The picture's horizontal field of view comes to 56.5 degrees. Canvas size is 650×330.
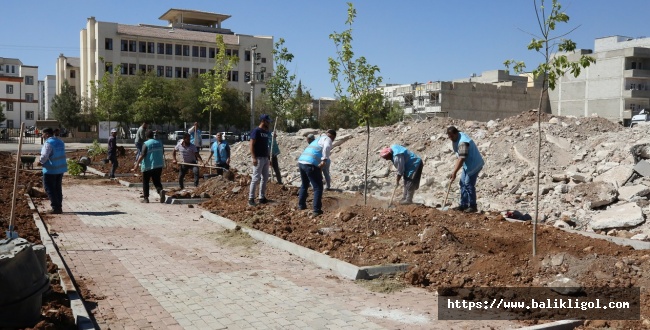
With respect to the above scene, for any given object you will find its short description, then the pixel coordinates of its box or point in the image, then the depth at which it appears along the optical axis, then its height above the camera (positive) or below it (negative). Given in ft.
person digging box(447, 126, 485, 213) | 34.83 -1.73
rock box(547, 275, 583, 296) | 19.27 -4.83
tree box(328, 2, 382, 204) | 40.81 +3.45
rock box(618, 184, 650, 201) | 39.17 -3.53
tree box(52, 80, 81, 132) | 205.57 +7.21
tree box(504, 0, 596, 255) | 23.09 +2.89
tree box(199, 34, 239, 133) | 74.69 +7.03
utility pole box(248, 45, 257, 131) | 97.50 +8.54
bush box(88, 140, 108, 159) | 88.18 -3.13
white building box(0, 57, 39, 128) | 279.69 +18.00
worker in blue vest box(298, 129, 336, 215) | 34.17 -2.32
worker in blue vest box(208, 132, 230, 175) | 53.78 -1.93
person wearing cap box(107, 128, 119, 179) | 62.47 -2.50
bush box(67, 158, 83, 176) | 63.46 -4.11
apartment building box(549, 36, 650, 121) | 213.25 +19.66
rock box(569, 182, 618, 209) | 39.32 -3.88
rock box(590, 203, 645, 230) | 33.68 -4.59
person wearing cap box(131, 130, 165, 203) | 43.42 -2.19
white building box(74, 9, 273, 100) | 237.66 +33.73
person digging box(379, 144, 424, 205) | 36.60 -1.97
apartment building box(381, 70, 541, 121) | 210.18 +12.69
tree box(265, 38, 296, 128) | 73.41 +5.39
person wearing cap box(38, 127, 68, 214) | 36.47 -2.21
